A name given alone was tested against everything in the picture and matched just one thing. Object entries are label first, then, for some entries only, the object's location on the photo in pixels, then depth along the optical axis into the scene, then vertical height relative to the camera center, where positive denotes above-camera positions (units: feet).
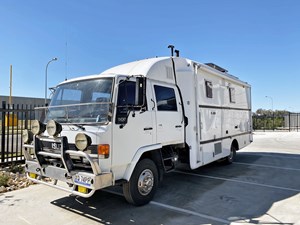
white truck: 12.85 -0.44
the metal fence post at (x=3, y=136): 24.73 -1.33
